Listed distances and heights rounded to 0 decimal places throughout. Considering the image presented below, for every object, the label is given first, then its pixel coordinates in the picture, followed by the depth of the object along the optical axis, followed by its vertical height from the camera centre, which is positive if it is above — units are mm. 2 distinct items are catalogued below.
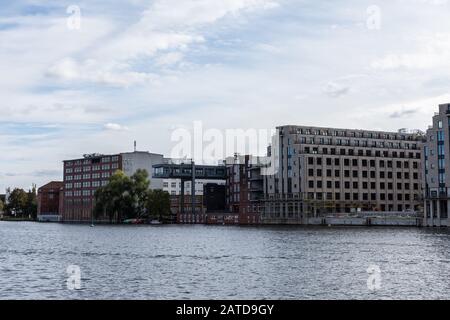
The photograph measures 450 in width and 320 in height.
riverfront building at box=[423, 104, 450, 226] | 153875 +8270
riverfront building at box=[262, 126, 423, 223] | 195125 +6764
